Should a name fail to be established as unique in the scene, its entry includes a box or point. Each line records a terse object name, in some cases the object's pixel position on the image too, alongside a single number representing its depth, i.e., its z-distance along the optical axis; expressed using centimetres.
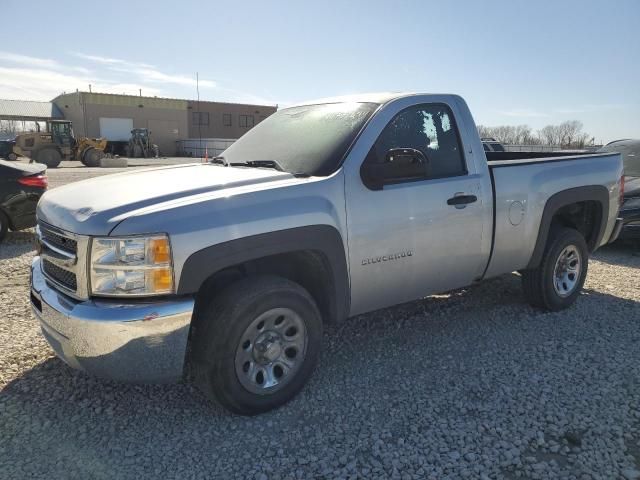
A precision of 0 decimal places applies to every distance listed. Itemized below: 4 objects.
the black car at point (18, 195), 773
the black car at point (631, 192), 764
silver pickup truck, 273
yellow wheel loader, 2856
